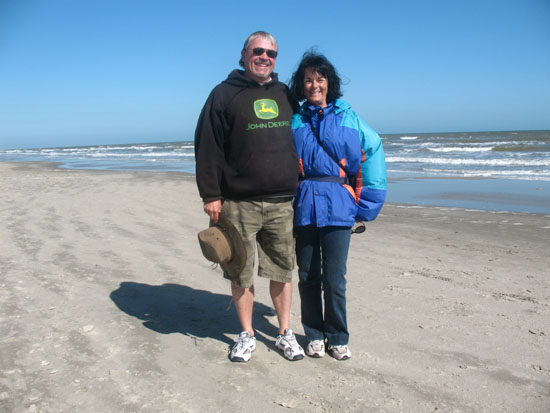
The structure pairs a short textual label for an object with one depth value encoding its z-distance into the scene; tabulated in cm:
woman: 272
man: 266
